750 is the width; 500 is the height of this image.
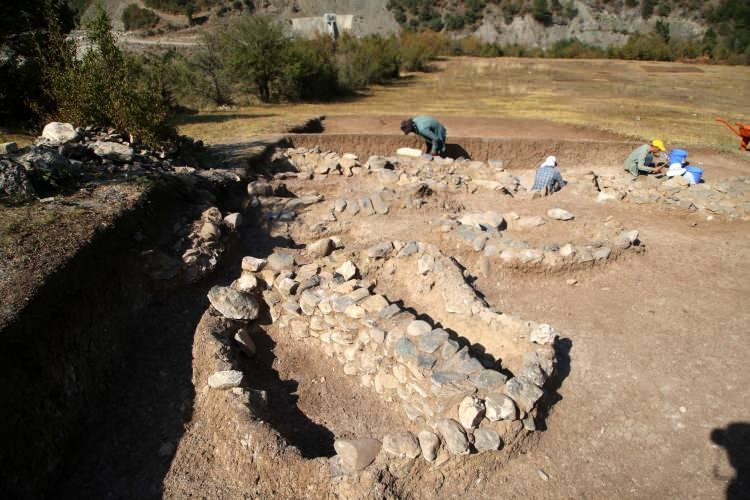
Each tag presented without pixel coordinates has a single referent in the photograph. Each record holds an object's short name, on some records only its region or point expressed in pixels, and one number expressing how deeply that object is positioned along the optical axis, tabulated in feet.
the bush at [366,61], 85.46
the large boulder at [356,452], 10.39
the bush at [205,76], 63.31
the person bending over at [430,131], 39.01
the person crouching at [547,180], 29.76
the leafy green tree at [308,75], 70.23
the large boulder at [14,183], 15.44
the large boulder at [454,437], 10.62
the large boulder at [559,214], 25.13
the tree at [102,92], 26.40
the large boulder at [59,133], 22.99
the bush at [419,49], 118.32
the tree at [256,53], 68.85
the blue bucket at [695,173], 31.07
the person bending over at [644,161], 33.37
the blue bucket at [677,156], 33.17
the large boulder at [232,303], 15.03
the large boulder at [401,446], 10.50
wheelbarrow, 39.47
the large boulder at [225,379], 12.15
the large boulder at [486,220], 23.90
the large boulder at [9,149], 19.76
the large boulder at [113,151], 21.97
